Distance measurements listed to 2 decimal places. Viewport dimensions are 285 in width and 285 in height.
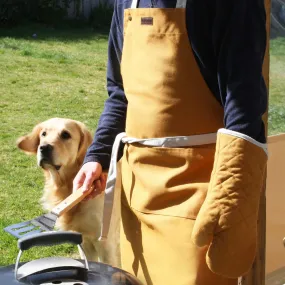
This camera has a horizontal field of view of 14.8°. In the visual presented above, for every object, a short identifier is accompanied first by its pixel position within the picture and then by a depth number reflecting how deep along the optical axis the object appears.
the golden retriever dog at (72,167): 4.33
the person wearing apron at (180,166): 2.33
